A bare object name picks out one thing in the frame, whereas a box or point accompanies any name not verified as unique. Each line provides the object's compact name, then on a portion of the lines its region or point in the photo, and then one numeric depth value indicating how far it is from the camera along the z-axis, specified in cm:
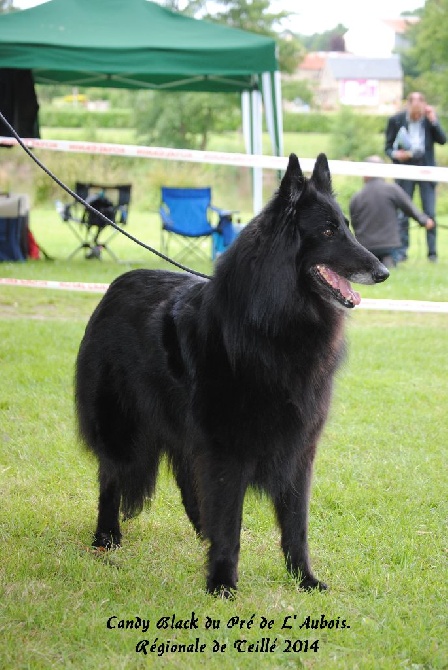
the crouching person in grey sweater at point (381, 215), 1032
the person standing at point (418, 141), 1169
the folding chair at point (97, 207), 1126
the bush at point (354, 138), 2581
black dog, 282
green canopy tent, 1028
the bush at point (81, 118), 2898
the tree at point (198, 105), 2450
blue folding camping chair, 1138
